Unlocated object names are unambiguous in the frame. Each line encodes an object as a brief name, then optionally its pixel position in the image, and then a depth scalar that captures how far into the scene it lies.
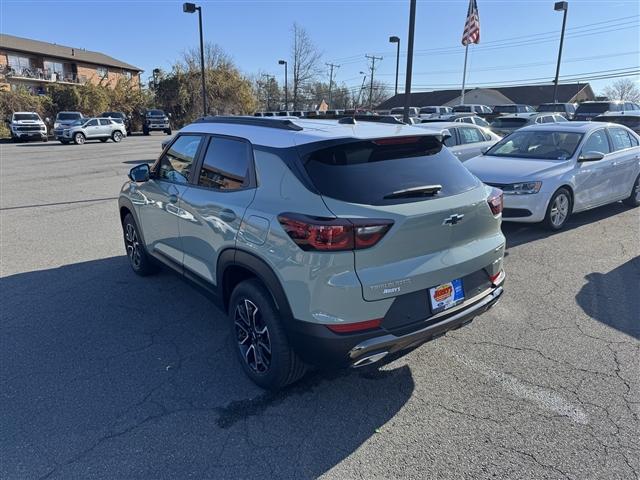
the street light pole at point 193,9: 22.69
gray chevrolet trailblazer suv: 2.61
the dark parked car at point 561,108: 29.80
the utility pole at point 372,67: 66.62
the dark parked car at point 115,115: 38.12
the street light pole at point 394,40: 19.50
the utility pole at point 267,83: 68.90
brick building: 49.91
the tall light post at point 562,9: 28.75
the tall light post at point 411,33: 9.47
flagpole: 29.99
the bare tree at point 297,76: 51.34
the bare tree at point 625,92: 90.44
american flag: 22.27
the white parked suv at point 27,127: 30.52
